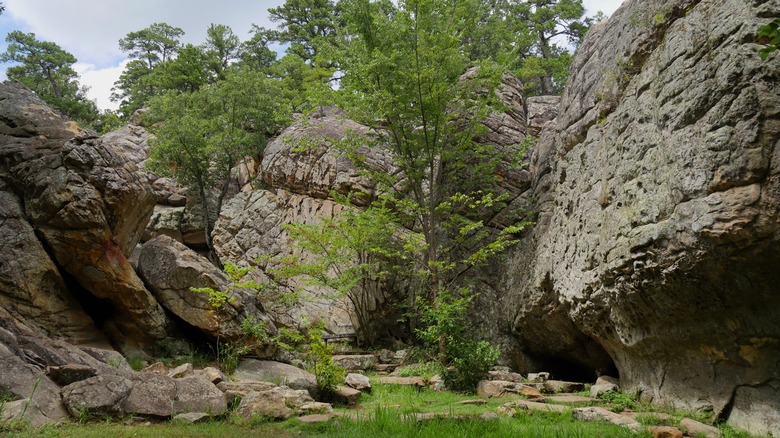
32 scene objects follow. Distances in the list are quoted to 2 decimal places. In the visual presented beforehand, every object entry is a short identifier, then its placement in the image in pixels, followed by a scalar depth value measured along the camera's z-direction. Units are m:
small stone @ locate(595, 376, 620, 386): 9.70
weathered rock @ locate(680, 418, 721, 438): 5.87
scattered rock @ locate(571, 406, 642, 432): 6.30
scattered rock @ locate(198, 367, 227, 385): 8.42
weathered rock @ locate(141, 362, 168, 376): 8.99
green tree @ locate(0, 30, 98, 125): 29.05
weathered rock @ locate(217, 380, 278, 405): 7.39
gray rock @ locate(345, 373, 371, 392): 9.68
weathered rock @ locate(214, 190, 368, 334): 15.95
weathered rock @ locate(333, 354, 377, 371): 12.53
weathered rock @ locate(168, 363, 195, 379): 8.47
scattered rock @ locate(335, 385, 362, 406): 8.62
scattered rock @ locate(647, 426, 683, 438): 5.56
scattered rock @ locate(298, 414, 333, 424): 6.46
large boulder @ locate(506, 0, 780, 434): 5.76
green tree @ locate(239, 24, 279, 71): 33.78
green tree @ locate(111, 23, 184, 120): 34.44
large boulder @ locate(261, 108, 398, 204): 17.80
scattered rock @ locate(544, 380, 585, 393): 9.82
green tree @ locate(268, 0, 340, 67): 32.03
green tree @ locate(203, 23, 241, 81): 29.89
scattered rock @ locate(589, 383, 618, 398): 8.95
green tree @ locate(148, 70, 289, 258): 20.48
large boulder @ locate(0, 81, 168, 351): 9.20
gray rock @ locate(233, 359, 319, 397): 9.99
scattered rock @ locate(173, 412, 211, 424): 6.41
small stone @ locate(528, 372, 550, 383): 11.16
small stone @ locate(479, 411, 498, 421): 6.50
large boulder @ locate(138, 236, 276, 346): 10.78
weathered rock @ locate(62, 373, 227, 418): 6.19
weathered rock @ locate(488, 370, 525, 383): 10.88
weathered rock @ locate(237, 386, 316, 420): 6.72
